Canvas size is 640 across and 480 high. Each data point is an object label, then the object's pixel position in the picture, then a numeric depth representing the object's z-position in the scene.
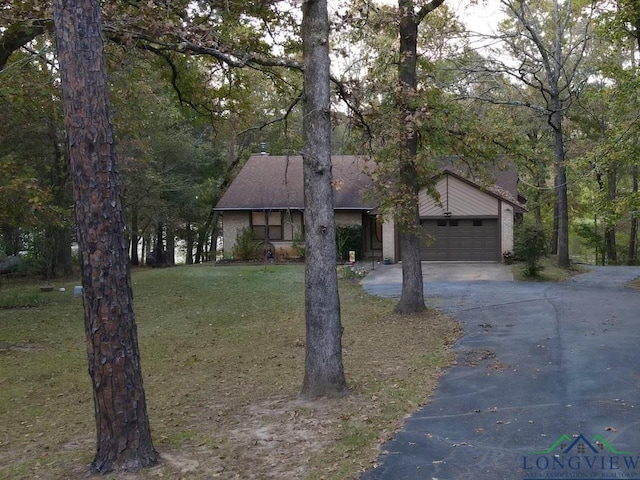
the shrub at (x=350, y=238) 30.45
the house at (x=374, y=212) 28.73
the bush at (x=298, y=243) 30.80
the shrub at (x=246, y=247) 31.34
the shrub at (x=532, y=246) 22.48
